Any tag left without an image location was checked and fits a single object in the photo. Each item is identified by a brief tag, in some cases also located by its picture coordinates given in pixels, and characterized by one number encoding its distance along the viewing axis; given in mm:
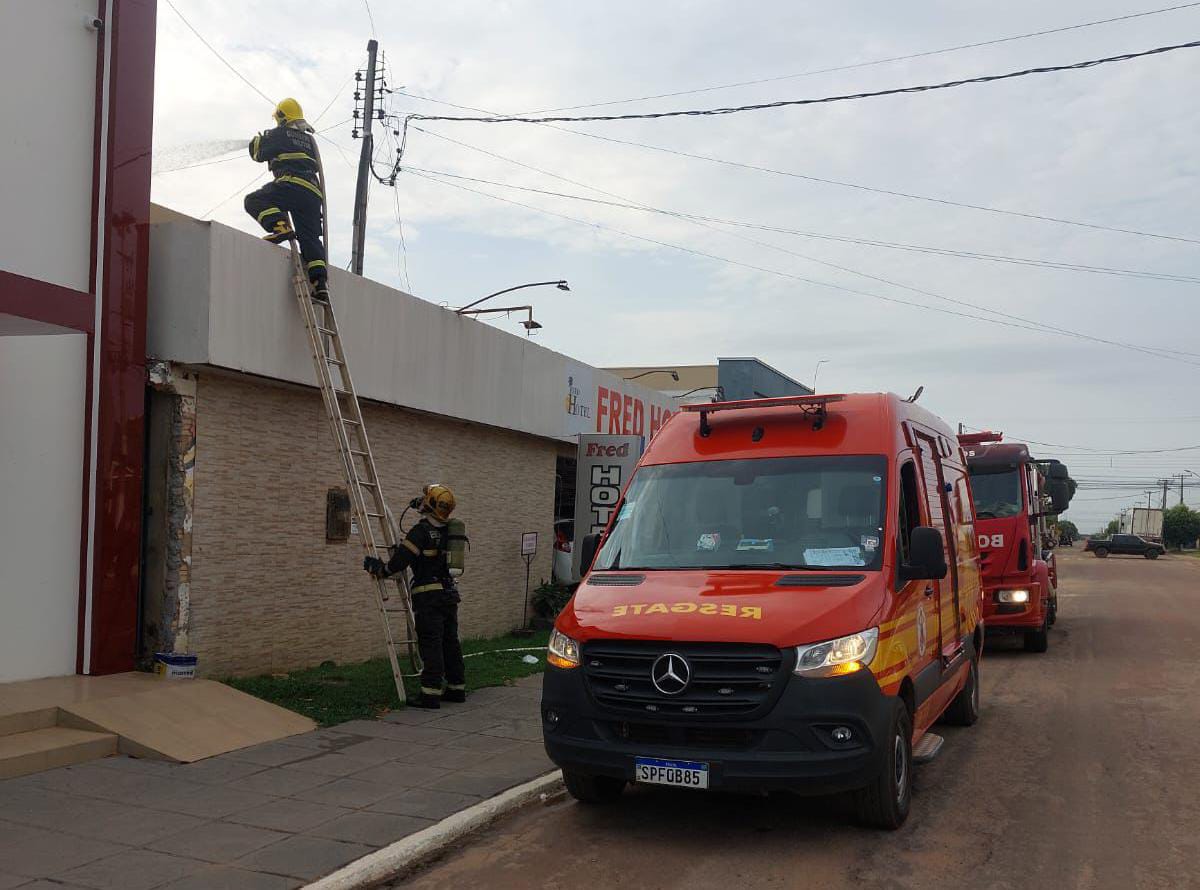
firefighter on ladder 10516
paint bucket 9031
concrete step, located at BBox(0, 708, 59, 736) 7332
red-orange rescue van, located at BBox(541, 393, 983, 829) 5613
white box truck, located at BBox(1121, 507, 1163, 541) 68938
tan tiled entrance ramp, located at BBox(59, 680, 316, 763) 7527
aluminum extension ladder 9789
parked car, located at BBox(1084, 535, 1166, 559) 61938
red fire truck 14477
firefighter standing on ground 9523
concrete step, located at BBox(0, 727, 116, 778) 6844
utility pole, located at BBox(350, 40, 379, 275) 20438
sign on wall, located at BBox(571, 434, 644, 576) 16516
